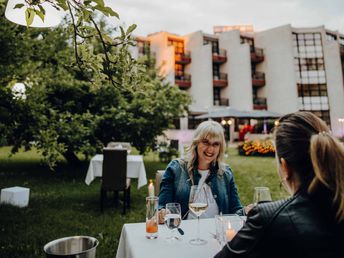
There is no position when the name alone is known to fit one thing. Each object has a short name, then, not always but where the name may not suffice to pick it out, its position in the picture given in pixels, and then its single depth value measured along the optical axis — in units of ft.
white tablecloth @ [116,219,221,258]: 5.23
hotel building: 101.76
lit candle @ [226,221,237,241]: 5.22
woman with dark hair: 3.49
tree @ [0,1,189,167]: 6.53
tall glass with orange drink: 6.04
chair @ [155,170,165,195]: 11.53
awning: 66.74
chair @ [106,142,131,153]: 27.13
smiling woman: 9.30
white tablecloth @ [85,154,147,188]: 22.41
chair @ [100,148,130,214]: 19.49
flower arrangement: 52.94
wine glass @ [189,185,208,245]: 6.17
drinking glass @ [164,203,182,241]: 5.81
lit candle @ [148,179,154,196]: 11.08
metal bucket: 6.94
